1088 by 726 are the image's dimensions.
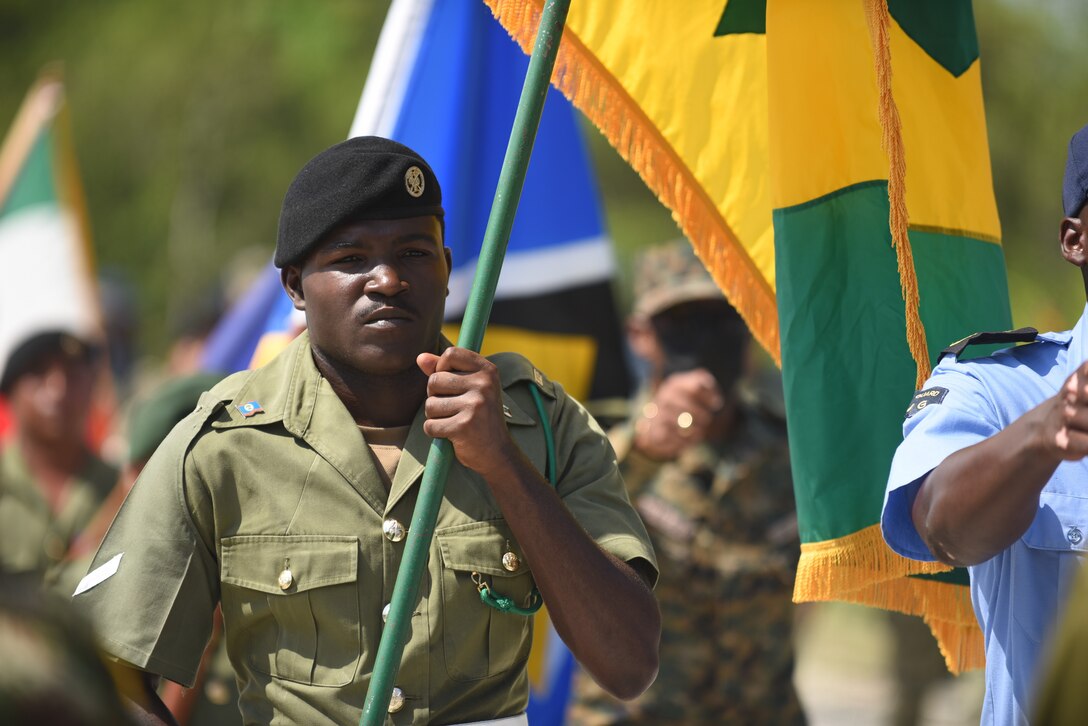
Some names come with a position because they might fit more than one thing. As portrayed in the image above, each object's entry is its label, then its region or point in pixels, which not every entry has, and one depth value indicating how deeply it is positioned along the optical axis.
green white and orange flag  14.39
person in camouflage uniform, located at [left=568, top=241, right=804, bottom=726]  10.30
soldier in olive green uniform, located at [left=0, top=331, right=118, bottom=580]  12.88
